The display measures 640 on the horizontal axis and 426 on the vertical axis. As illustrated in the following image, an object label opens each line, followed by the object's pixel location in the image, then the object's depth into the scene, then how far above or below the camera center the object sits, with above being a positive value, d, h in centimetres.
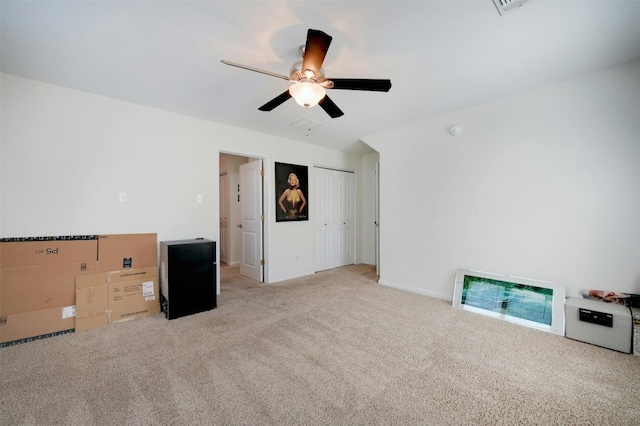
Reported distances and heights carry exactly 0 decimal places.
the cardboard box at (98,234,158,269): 274 -42
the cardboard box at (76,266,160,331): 254 -95
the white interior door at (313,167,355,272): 501 -13
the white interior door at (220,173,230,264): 579 -14
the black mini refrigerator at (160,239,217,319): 279 -78
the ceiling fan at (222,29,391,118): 165 +99
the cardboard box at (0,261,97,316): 226 -74
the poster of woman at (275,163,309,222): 435 +38
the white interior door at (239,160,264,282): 432 -13
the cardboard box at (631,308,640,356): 204 -103
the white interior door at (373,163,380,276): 530 +19
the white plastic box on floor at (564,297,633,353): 208 -100
